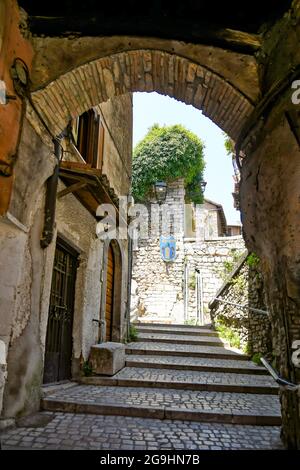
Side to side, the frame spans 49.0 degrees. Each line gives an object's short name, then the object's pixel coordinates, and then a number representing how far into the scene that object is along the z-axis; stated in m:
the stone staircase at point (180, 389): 3.88
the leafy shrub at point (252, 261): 7.55
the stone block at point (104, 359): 5.54
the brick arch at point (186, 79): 2.98
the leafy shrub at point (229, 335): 8.45
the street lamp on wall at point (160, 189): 13.69
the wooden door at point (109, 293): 7.82
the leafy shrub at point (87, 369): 5.53
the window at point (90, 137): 6.63
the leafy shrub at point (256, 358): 6.88
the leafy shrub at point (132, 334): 8.71
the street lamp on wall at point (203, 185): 19.05
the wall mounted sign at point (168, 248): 16.92
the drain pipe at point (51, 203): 4.04
